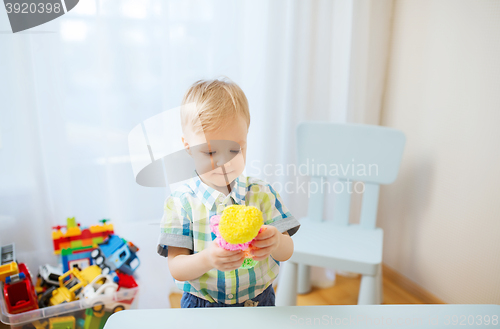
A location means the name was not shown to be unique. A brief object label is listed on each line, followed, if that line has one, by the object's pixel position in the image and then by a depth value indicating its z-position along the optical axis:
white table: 0.49
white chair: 1.17
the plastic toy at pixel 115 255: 1.09
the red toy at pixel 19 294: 0.94
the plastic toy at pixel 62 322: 0.97
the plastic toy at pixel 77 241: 1.09
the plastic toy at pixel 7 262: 0.95
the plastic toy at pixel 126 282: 1.07
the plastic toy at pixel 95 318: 1.01
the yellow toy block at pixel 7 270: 0.95
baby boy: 0.54
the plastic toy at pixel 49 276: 1.07
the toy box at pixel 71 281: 0.95
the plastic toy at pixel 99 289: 1.00
